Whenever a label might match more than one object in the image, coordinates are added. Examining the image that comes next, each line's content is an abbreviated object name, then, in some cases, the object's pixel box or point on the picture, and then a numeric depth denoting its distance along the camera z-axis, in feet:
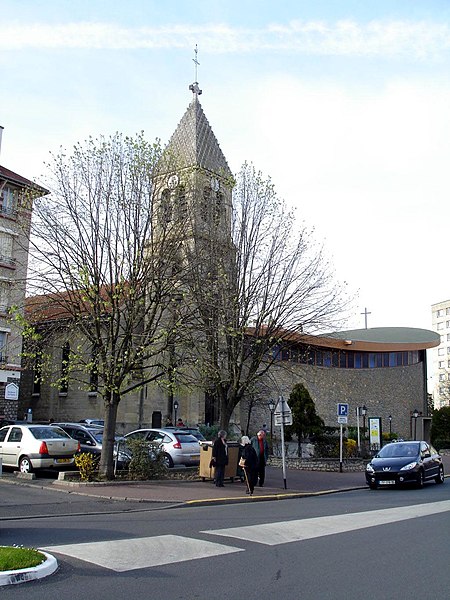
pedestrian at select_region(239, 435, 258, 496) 57.62
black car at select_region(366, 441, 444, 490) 65.62
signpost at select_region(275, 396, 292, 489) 65.16
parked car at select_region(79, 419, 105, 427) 114.94
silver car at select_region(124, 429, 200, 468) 74.79
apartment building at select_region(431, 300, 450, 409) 417.67
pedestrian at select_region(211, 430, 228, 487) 62.69
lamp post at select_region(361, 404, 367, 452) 122.40
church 74.28
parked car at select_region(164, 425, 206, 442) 95.14
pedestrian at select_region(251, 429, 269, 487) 66.08
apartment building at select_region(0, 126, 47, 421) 121.67
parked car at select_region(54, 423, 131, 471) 69.67
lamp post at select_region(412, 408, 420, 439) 159.10
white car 63.67
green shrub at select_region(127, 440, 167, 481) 63.82
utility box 67.46
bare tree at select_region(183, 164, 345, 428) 74.69
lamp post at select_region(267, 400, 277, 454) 104.53
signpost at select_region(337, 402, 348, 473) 83.46
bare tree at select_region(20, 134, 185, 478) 62.13
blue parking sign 84.55
